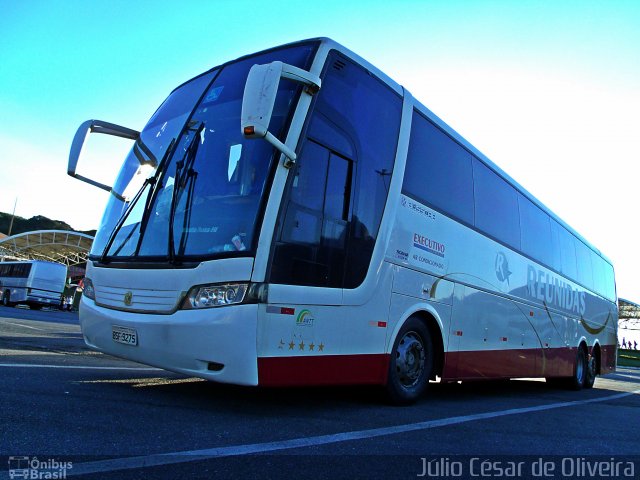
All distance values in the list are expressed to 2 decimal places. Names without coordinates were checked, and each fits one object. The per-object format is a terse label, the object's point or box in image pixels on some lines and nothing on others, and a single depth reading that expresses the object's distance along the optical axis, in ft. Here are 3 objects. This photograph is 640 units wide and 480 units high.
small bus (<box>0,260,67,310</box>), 101.35
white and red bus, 13.82
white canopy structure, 160.56
